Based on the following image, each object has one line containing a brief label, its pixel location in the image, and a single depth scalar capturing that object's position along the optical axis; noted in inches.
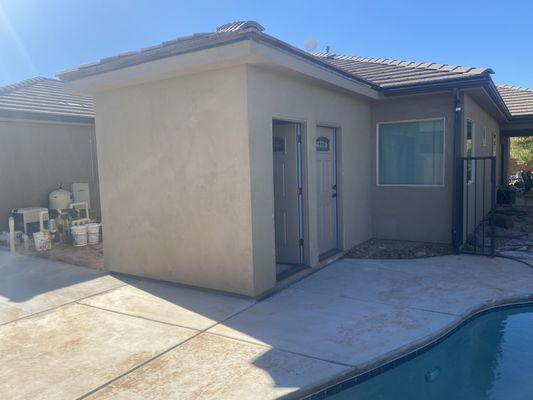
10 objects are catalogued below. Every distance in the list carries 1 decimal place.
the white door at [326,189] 295.7
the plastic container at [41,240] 335.3
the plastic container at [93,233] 355.5
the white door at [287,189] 269.4
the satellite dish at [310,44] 474.9
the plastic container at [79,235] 347.9
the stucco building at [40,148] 372.5
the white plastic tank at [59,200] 385.7
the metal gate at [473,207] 318.3
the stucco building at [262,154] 222.4
